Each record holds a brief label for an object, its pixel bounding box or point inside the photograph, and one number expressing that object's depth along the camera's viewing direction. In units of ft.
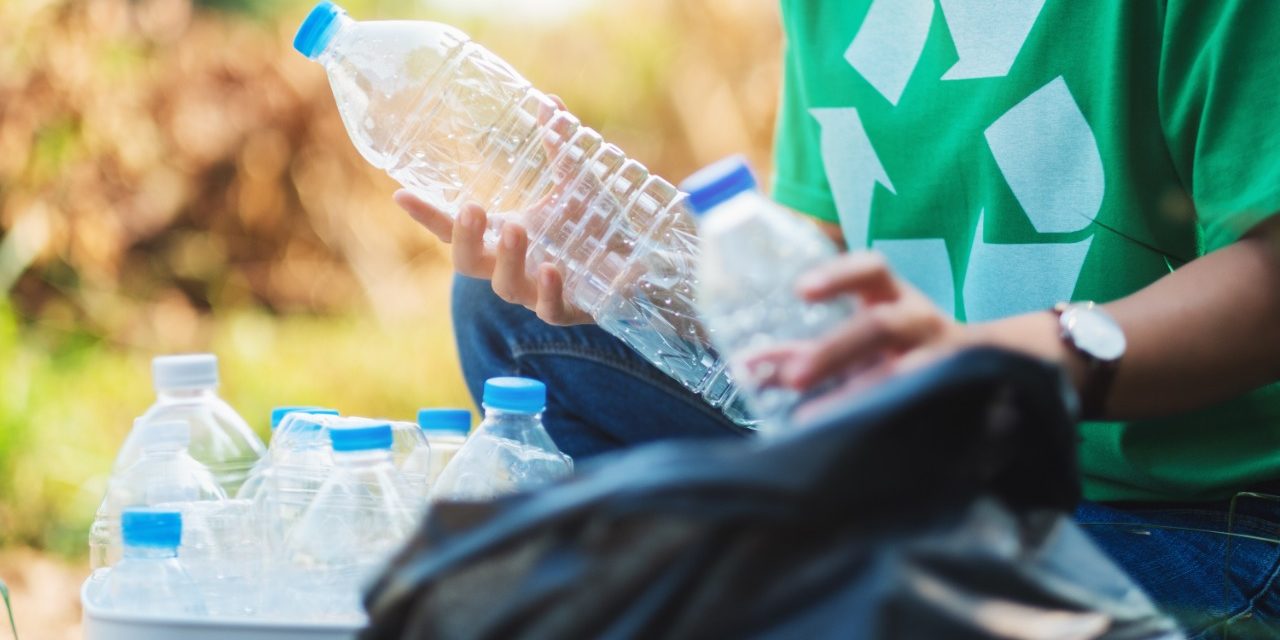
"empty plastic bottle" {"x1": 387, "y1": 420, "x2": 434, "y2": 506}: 5.17
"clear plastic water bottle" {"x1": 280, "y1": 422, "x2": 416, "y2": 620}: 4.84
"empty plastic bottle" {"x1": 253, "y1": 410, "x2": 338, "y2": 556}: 5.00
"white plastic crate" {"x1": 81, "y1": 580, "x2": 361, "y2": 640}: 4.64
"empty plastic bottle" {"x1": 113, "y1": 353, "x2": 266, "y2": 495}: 5.37
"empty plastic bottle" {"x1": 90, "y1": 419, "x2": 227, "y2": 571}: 5.36
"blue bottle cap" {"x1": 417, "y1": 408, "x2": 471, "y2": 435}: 5.28
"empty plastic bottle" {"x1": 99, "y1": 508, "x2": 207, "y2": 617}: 4.77
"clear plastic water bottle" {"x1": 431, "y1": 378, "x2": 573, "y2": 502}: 5.06
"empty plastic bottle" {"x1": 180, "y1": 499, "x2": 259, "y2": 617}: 4.89
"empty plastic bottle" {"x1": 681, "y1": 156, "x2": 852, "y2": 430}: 4.35
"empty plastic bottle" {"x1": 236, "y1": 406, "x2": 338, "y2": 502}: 5.20
